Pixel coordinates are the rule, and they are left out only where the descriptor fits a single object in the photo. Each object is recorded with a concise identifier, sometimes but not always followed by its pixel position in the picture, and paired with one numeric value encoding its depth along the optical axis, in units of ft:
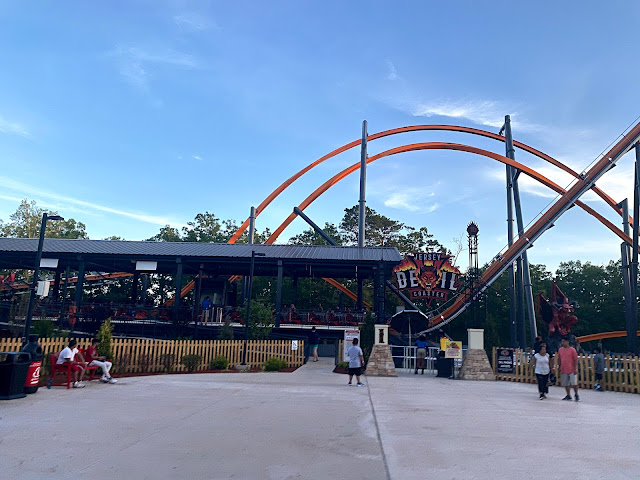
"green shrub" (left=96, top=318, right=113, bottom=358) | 49.16
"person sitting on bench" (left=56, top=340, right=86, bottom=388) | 37.17
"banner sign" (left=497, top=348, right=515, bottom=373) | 55.31
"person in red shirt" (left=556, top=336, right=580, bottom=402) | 37.52
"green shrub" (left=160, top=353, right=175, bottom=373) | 53.11
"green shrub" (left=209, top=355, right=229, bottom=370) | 56.85
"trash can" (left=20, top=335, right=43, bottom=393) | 32.58
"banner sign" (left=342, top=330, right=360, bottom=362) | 61.46
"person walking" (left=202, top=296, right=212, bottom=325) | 86.48
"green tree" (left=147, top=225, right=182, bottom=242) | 175.73
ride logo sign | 79.87
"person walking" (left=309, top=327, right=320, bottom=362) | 77.97
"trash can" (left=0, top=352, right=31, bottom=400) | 29.71
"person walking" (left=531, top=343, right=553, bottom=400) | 38.04
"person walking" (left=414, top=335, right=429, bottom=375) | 60.95
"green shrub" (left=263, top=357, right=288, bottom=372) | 57.77
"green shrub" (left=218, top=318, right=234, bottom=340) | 65.67
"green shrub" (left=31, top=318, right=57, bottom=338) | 58.65
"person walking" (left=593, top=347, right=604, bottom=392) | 47.39
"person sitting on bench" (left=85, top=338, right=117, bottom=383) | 40.81
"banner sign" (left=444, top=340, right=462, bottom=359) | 56.18
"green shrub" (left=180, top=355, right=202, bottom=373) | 54.08
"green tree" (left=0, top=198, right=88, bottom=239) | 159.53
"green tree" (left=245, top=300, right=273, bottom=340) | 72.18
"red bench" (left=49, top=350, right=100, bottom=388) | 37.14
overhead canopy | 85.87
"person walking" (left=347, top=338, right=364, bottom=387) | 44.14
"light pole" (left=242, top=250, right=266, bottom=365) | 59.82
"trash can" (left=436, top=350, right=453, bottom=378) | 56.44
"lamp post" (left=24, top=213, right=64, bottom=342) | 46.29
